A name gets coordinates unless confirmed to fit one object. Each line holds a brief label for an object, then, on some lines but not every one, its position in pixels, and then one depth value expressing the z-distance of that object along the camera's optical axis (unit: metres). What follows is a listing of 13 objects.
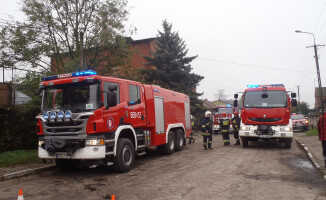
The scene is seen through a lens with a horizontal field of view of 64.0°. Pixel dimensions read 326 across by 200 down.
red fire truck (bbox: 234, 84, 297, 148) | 11.69
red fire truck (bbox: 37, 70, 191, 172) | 6.61
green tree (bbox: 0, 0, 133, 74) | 11.31
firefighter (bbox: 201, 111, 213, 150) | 12.32
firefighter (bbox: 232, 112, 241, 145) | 14.32
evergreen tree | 24.08
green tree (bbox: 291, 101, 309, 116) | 62.80
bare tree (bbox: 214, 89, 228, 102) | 98.20
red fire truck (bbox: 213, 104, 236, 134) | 23.02
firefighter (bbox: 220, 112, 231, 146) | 13.72
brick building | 30.54
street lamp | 25.04
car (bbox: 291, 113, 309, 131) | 25.20
